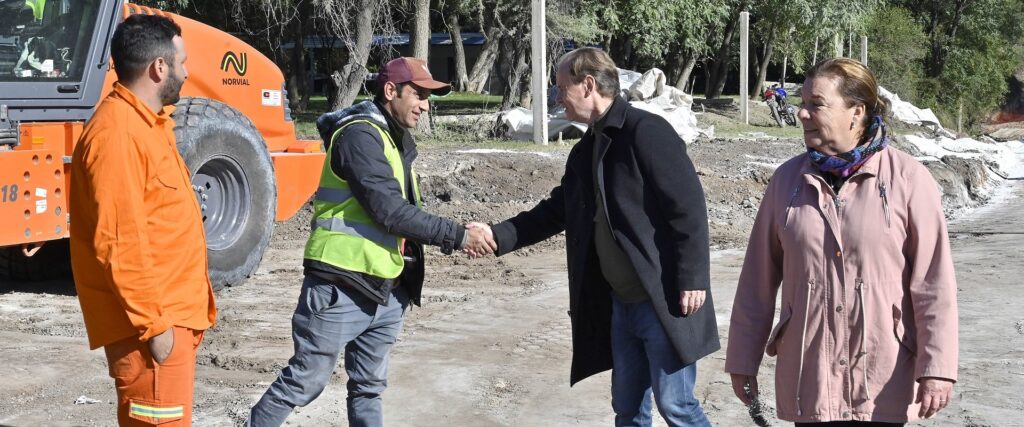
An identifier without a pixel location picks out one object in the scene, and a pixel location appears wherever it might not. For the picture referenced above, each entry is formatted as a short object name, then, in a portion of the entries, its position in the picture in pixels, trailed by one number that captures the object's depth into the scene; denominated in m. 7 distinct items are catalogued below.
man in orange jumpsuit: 3.48
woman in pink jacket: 3.40
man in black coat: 4.28
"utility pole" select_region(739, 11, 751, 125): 29.50
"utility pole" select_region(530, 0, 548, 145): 19.27
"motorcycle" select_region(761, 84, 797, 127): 29.59
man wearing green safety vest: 4.61
